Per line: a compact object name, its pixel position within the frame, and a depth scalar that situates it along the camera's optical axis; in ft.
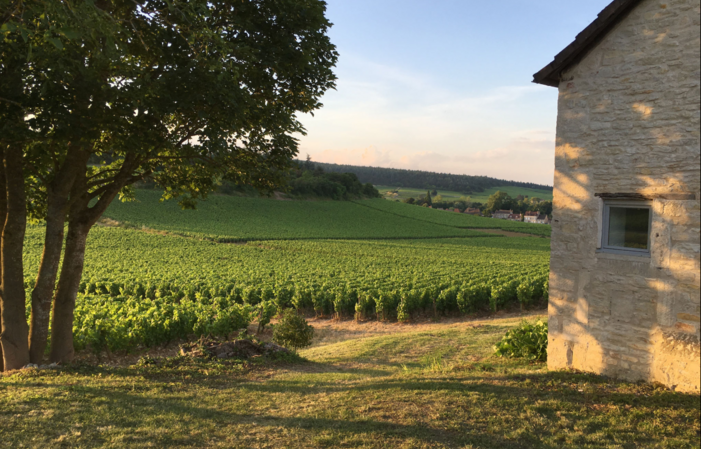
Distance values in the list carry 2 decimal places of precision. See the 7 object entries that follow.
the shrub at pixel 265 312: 55.36
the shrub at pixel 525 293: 67.62
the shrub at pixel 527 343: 27.14
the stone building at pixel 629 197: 19.44
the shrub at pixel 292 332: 42.29
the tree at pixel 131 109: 24.31
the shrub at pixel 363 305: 63.69
